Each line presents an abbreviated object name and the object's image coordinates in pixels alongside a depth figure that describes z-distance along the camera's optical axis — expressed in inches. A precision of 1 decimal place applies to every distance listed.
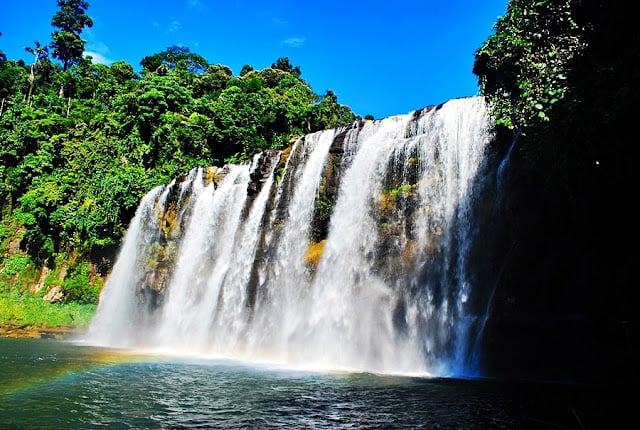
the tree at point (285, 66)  2596.0
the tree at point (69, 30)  2180.1
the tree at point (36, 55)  1962.5
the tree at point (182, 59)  2298.7
